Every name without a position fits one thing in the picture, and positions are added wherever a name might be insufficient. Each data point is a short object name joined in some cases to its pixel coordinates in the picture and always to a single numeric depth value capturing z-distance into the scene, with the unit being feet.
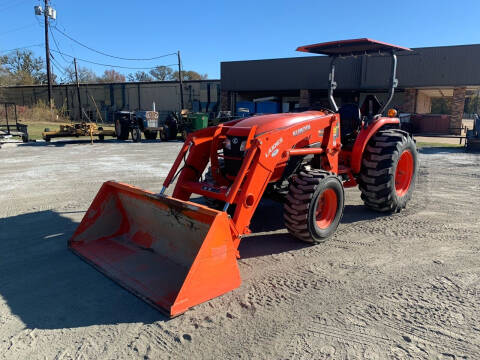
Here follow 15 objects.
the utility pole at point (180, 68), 103.51
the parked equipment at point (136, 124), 61.05
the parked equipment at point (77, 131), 56.49
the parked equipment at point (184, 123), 62.80
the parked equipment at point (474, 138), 48.42
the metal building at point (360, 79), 70.74
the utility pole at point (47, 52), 102.53
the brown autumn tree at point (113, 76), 234.17
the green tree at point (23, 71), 155.43
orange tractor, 10.54
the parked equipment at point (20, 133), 55.77
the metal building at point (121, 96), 113.80
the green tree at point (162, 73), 224.94
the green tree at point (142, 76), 213.28
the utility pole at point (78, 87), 121.00
